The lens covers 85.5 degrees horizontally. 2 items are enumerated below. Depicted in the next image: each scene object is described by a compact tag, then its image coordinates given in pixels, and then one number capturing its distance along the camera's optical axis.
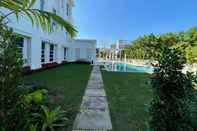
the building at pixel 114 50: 18.67
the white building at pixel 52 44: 7.22
